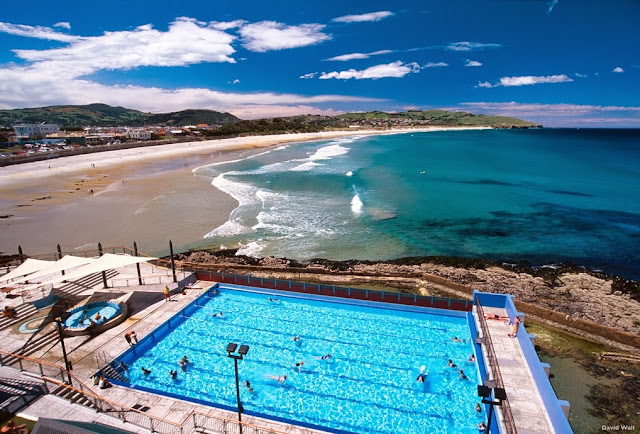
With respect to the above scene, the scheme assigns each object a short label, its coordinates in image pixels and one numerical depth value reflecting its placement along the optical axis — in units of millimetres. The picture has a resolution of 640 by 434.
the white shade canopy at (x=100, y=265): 16922
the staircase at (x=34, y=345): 13366
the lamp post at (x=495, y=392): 8303
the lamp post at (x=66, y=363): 11878
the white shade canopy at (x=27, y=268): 16719
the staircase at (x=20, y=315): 15797
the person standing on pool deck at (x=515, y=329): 15373
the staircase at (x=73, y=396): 11719
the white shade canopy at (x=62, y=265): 17266
